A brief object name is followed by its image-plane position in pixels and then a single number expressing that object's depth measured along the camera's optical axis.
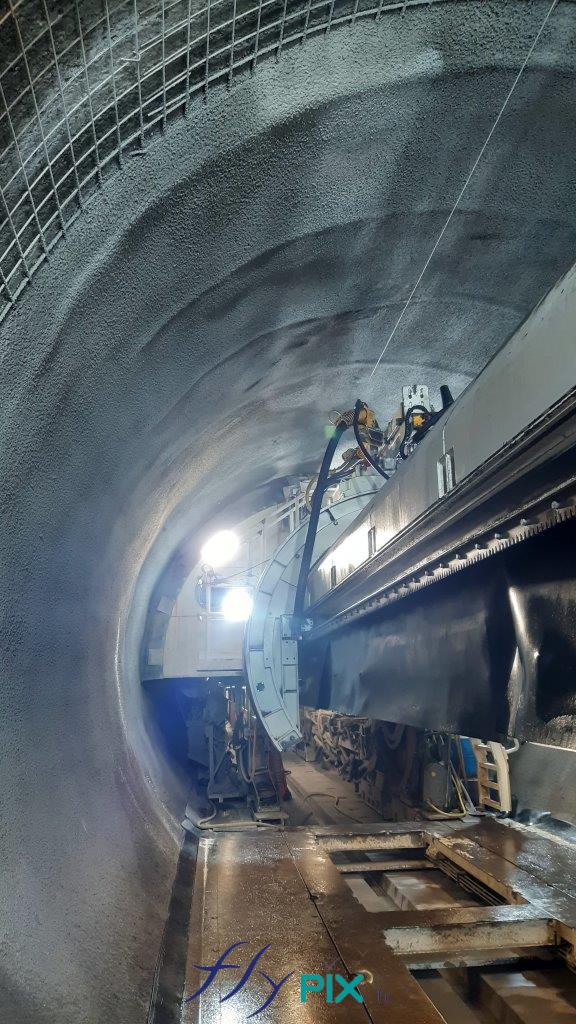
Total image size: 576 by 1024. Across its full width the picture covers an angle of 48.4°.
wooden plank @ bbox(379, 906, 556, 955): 2.76
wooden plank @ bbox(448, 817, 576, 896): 3.64
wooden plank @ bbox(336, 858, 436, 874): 4.20
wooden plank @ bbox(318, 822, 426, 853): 4.27
